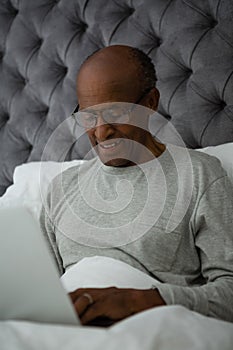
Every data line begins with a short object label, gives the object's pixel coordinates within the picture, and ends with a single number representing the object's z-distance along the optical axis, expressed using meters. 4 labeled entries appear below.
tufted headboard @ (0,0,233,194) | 1.66
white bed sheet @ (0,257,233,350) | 0.80
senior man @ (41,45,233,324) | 1.26
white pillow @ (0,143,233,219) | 1.70
